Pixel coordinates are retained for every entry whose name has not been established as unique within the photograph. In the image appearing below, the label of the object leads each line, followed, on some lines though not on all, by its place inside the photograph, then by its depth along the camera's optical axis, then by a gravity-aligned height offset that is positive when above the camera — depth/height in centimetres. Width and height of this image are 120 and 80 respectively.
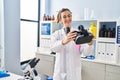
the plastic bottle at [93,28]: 271 +14
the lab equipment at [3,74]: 142 -37
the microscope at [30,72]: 133 -32
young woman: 169 -23
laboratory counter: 229 -55
